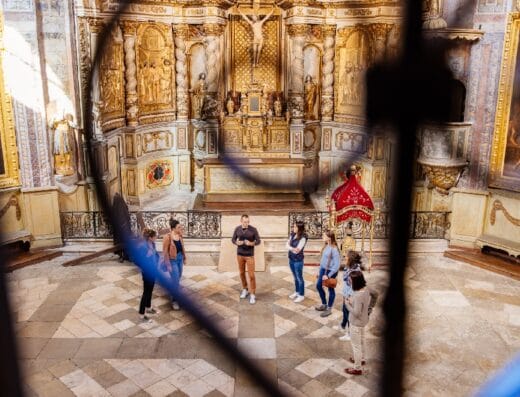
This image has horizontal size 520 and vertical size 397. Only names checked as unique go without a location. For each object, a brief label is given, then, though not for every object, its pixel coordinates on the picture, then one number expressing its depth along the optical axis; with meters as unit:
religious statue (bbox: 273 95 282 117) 15.95
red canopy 10.00
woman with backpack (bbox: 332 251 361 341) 6.68
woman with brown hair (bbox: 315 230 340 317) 7.87
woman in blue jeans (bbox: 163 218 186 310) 7.72
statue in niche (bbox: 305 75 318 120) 15.88
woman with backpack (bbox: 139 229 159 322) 7.18
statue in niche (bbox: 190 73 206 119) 15.70
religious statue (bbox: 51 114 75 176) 11.02
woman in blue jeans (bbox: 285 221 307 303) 8.33
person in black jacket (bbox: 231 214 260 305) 8.37
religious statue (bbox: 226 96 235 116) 15.85
